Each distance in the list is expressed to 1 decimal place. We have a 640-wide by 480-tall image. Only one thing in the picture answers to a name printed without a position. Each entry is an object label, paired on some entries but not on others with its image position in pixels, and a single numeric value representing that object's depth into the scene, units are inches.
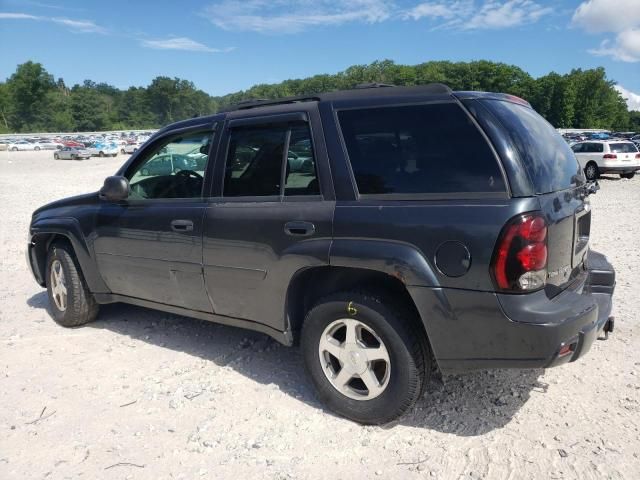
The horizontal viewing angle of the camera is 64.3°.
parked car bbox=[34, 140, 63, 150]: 2666.8
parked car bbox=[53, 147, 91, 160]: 1919.3
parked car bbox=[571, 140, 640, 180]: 853.2
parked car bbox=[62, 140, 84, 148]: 2137.1
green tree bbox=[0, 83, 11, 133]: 4707.2
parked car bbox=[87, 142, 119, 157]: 2066.4
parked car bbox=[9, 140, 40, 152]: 2539.4
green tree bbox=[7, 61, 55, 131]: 4773.6
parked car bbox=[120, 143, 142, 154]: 2309.3
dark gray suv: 101.2
